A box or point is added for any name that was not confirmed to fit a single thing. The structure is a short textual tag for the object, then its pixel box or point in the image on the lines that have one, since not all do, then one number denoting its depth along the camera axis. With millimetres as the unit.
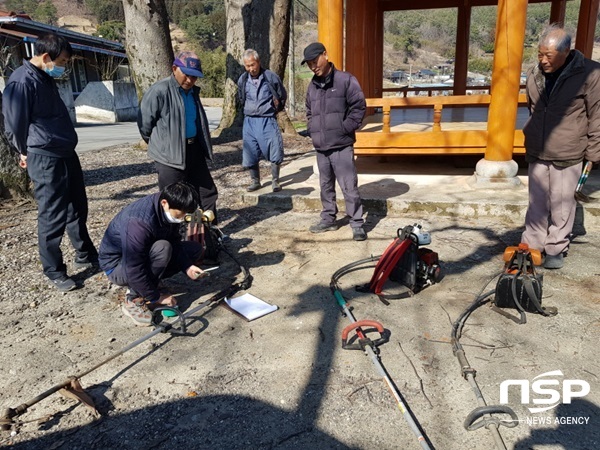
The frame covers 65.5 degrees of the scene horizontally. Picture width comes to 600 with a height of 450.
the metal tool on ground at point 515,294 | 3086
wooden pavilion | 5480
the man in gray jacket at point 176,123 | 4059
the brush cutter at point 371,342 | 2209
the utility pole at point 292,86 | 20172
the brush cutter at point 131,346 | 2332
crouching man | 3057
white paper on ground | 3338
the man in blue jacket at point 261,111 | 5988
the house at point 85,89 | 19812
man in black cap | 4500
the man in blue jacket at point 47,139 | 3479
